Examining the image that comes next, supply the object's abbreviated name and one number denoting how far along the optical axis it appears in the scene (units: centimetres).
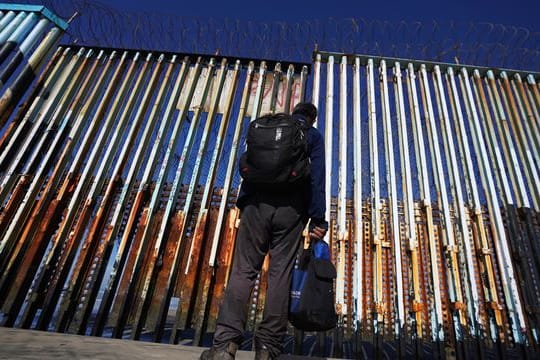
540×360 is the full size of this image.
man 180
